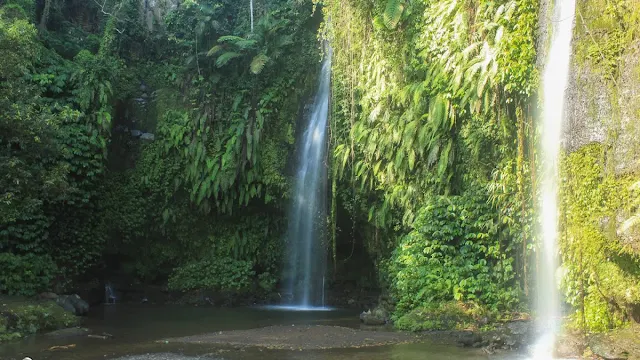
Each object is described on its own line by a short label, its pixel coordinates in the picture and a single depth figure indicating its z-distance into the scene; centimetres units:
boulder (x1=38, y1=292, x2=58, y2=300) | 1531
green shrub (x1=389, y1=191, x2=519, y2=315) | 1299
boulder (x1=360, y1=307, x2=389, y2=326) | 1408
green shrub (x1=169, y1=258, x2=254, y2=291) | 1935
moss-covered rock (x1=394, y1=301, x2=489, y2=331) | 1254
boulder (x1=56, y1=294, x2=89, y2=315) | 1548
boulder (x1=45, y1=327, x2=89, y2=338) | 1313
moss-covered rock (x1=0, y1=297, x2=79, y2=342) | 1295
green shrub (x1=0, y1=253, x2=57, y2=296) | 1509
